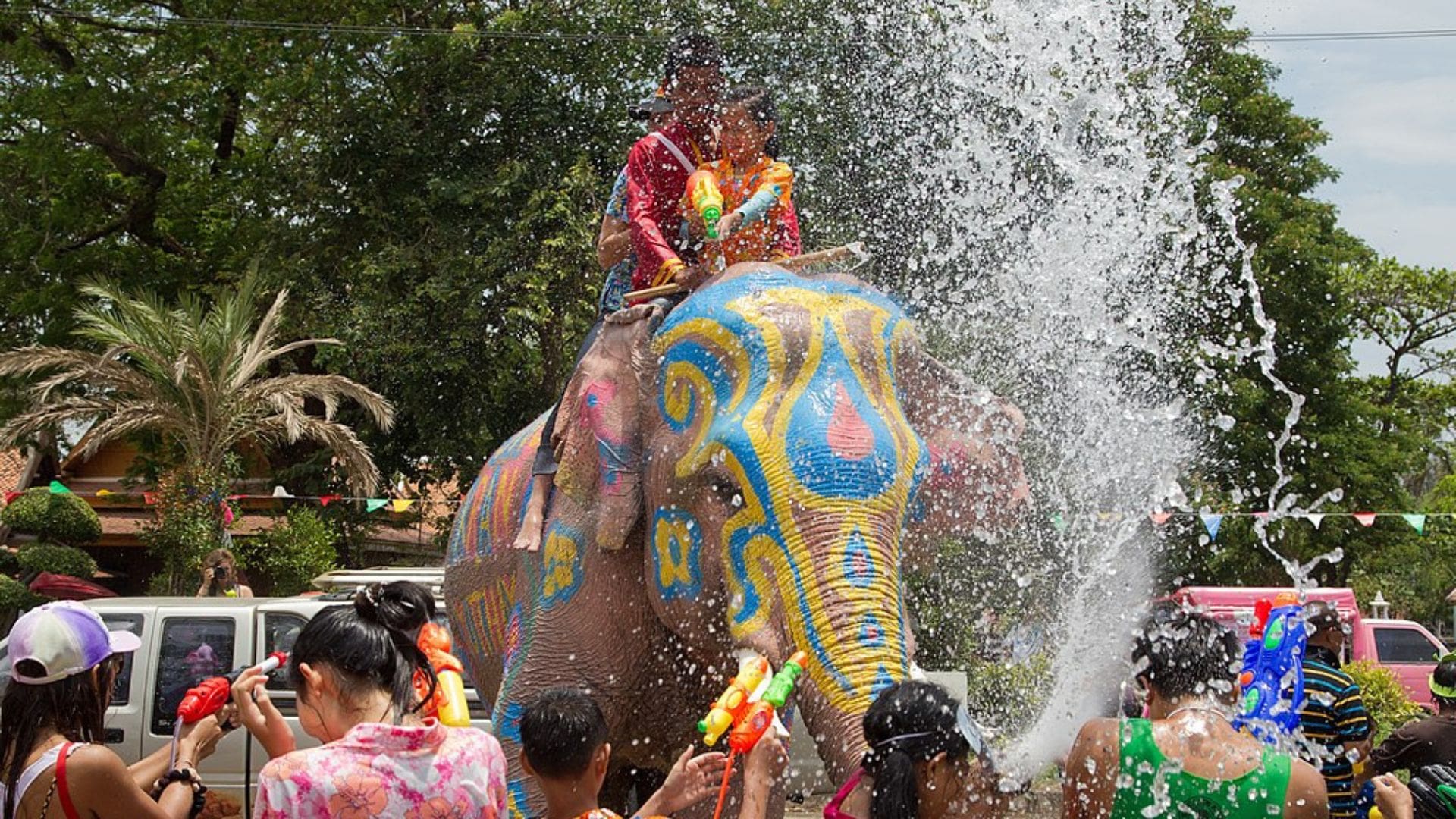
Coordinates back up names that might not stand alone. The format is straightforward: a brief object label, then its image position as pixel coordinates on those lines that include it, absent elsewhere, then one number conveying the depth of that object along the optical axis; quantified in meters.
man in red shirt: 6.76
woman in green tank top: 3.82
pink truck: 18.84
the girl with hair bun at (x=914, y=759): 3.39
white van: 10.18
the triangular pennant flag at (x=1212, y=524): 14.62
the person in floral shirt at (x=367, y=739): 3.34
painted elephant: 5.07
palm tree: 17.42
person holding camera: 14.80
